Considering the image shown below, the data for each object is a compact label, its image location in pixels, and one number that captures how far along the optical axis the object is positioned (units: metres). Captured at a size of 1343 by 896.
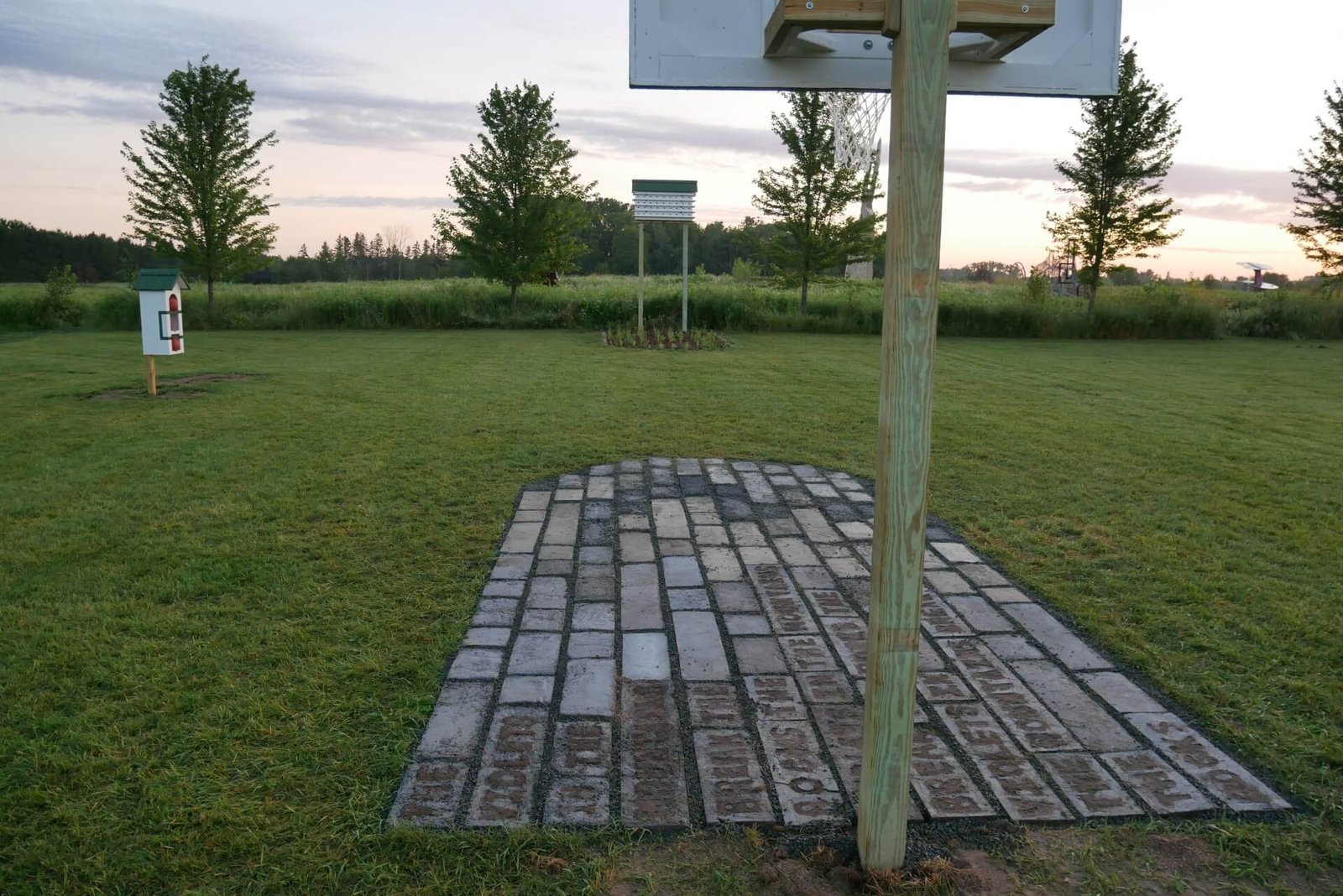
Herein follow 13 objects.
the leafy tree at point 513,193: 20.11
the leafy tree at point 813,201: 19.67
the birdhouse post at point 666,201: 16.47
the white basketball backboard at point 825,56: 2.65
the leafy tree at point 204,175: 19.72
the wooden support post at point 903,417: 1.88
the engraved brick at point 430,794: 2.25
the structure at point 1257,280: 31.61
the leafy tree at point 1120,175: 20.17
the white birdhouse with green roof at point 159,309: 8.70
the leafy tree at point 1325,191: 21.20
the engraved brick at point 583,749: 2.50
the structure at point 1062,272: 22.50
